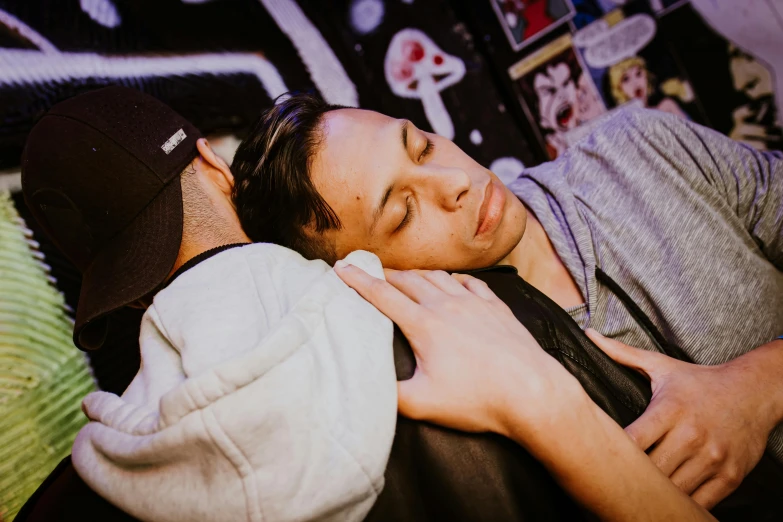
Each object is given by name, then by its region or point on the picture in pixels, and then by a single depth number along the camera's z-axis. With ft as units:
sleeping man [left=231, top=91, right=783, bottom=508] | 1.82
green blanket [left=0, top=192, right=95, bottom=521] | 1.96
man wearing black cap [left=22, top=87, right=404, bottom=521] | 1.24
